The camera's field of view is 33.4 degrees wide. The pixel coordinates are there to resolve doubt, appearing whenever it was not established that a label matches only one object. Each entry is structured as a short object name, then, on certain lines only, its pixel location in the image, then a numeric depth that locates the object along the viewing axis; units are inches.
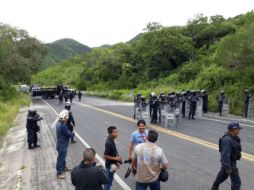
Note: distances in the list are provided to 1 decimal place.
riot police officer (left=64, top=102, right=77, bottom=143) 639.1
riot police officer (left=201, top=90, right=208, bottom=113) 1174.6
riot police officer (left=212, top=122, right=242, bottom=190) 318.0
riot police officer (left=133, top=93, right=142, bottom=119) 1012.0
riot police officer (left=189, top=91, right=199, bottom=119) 991.9
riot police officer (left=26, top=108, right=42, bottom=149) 644.7
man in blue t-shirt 342.0
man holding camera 323.9
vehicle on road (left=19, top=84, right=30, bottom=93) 3089.3
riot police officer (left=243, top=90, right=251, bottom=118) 1040.8
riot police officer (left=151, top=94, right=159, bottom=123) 912.3
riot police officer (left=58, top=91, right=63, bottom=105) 1845.2
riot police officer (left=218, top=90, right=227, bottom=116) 1091.9
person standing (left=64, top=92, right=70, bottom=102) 1828.0
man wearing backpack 266.8
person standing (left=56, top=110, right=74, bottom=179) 431.8
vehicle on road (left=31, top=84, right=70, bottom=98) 2452.5
